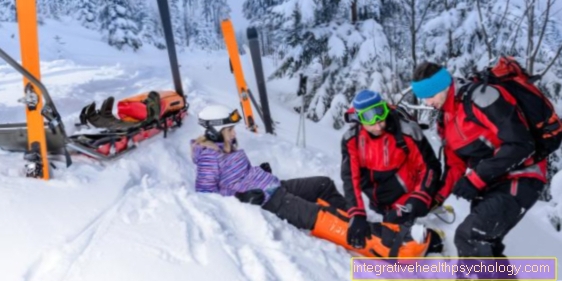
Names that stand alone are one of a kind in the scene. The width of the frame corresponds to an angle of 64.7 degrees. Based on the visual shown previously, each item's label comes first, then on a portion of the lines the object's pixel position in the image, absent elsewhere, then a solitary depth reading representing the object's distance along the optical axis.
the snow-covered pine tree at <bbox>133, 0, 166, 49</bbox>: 37.43
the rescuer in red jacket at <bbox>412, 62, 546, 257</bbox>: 2.62
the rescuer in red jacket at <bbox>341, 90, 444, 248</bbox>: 3.48
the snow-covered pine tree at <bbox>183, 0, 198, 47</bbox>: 60.41
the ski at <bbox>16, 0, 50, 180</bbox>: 3.43
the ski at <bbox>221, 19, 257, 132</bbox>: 6.63
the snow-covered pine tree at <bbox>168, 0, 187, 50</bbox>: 50.47
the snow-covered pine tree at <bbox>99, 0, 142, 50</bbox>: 28.39
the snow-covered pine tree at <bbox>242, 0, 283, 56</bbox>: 11.91
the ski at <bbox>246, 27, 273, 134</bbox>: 6.08
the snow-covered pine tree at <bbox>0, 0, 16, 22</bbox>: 31.55
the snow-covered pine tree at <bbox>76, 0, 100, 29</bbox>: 32.25
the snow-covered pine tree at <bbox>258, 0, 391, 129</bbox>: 9.98
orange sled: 4.36
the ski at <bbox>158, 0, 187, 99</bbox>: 6.01
